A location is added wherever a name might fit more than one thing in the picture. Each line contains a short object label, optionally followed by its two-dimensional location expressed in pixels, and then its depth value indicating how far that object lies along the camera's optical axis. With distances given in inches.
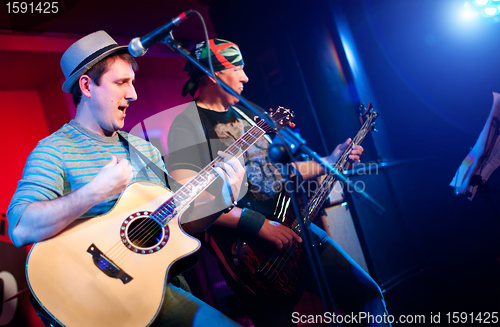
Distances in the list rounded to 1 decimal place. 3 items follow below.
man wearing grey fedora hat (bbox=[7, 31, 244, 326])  53.9
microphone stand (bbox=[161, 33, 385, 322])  55.1
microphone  57.0
